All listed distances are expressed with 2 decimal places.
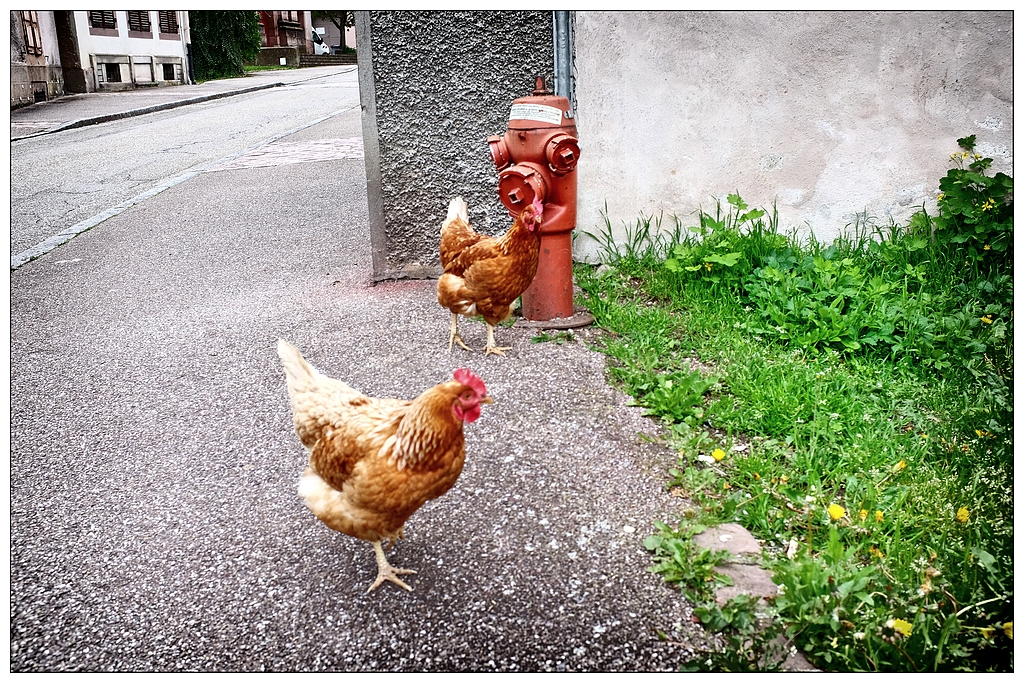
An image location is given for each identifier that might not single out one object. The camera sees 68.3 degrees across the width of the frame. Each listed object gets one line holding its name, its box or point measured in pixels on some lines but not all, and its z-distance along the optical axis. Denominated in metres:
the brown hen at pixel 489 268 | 3.99
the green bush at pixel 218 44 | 26.66
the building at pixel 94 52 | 17.91
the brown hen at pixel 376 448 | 2.20
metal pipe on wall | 4.75
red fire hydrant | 4.04
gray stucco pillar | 4.89
